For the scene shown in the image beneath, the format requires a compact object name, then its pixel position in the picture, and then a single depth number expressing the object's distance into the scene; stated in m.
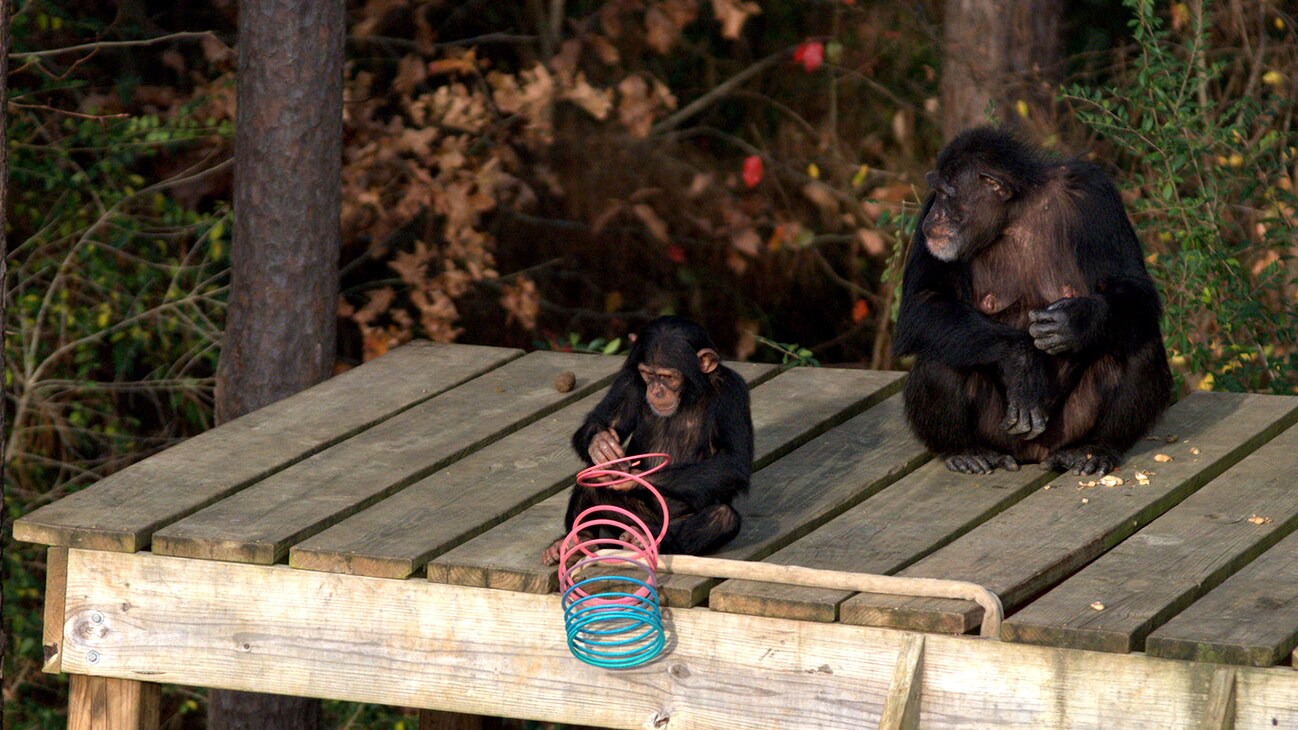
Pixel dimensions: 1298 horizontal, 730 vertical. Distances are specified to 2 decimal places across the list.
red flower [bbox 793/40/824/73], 19.47
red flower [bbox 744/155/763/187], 19.39
